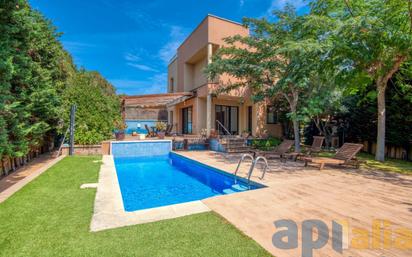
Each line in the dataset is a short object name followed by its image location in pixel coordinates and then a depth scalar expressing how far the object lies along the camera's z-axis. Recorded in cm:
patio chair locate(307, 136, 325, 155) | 1281
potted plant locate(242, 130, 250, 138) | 1725
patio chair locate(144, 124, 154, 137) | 2059
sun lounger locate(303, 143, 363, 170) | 950
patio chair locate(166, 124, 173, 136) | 2179
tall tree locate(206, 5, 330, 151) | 1128
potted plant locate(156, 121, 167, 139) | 1851
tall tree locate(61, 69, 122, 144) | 1348
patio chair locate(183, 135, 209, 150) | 1694
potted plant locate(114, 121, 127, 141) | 1636
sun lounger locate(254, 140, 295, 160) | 1213
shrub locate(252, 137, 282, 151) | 1653
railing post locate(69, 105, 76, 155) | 1227
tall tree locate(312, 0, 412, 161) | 868
